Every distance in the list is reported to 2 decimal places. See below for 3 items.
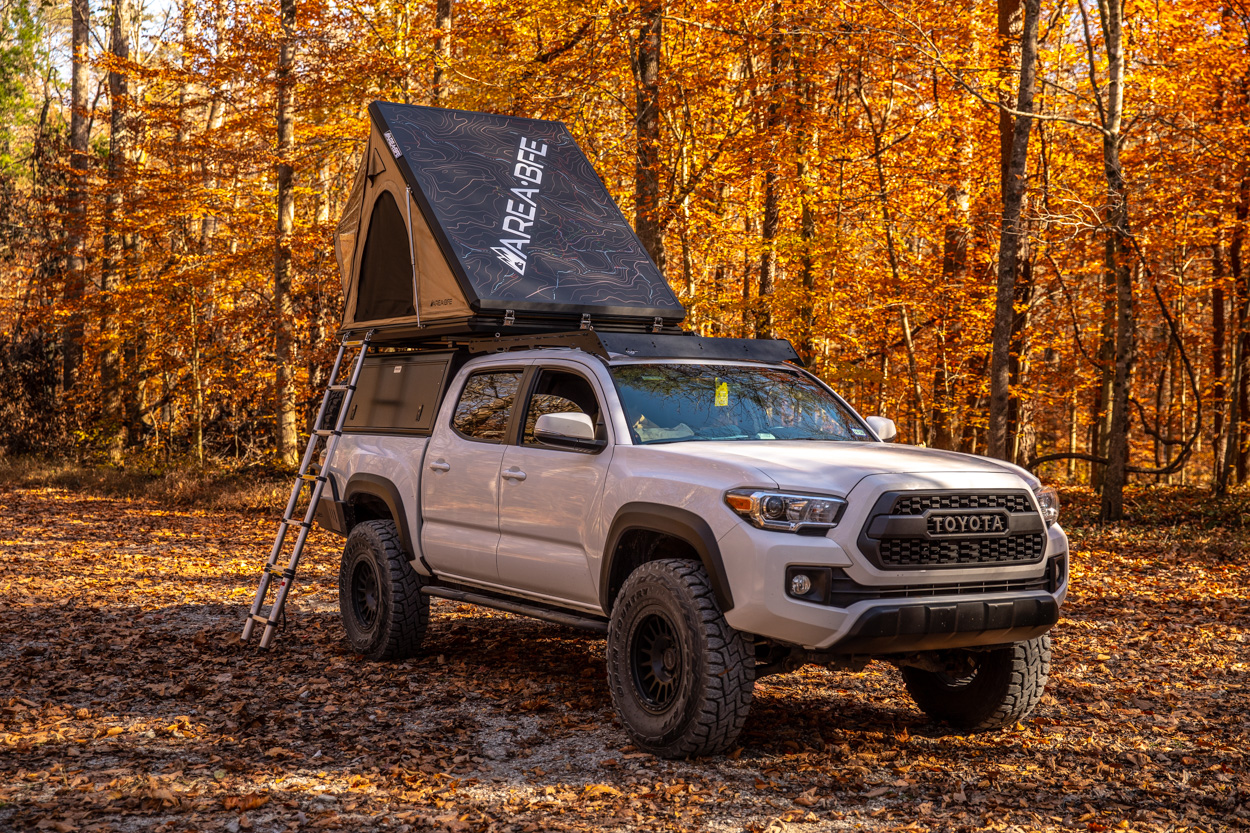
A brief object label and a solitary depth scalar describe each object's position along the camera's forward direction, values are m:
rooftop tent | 7.61
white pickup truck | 5.06
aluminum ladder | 8.27
